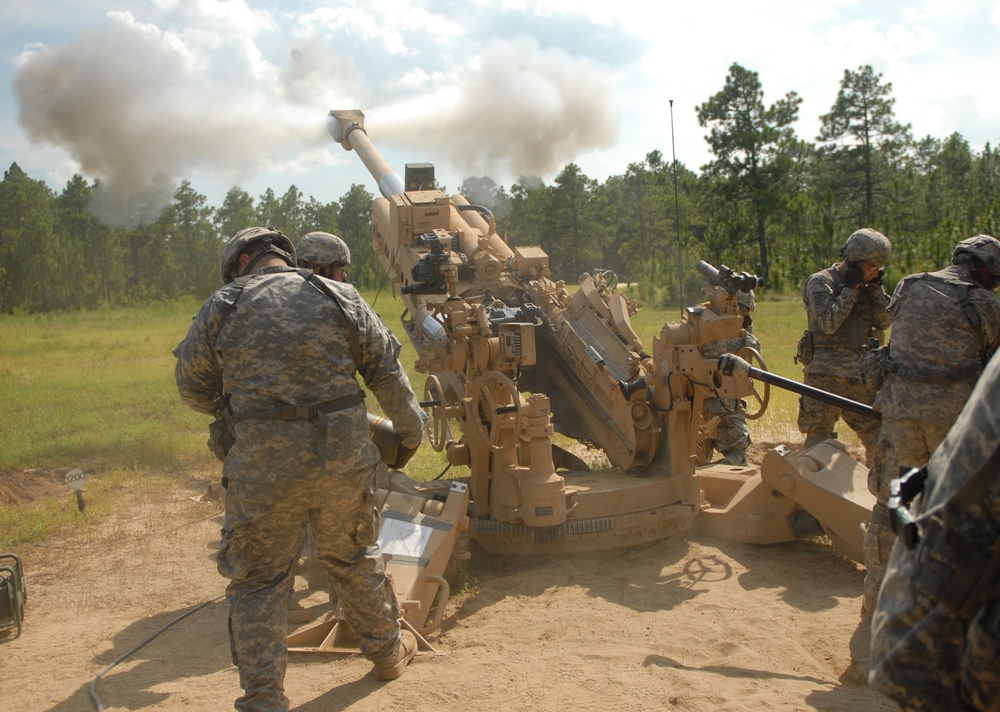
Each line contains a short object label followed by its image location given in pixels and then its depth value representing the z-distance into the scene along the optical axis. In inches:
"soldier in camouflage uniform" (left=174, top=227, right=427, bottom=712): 140.8
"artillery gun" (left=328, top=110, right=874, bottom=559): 221.6
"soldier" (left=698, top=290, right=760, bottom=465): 300.5
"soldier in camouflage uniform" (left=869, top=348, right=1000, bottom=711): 60.3
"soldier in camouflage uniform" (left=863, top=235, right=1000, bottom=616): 168.2
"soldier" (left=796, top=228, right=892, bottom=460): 244.1
